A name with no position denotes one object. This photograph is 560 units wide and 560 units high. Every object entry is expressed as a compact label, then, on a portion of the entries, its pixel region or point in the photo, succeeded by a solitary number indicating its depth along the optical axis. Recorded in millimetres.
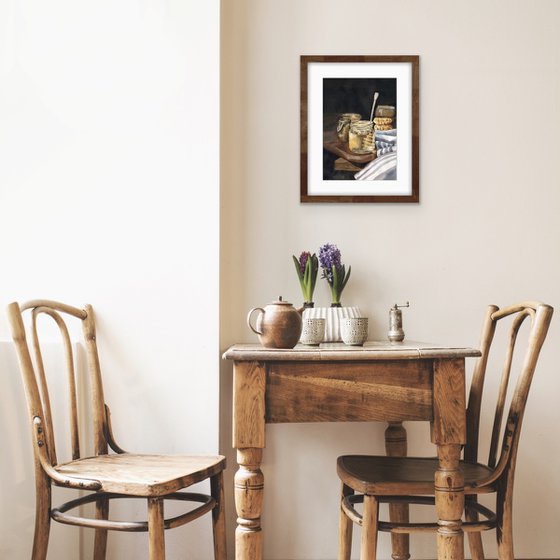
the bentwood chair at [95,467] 1610
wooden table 1625
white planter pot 2096
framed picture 2363
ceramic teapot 1756
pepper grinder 2094
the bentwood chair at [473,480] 1695
